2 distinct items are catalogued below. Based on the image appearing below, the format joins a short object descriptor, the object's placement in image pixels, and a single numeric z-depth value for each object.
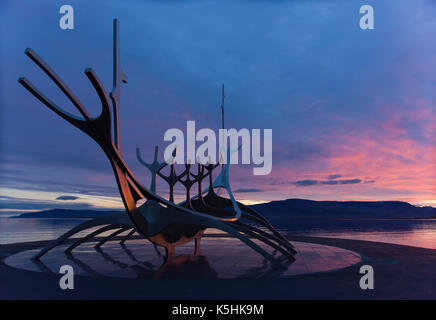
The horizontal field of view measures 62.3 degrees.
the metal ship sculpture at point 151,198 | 11.98
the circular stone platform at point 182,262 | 13.17
